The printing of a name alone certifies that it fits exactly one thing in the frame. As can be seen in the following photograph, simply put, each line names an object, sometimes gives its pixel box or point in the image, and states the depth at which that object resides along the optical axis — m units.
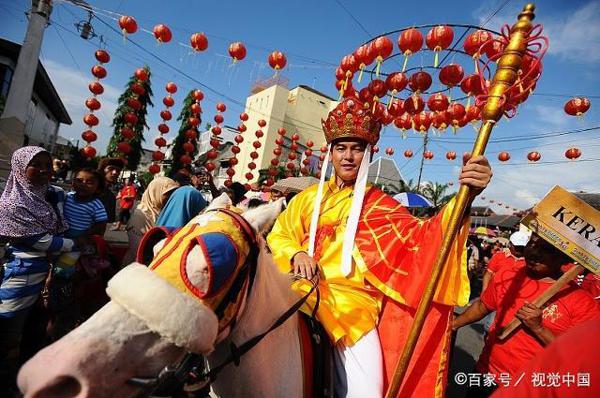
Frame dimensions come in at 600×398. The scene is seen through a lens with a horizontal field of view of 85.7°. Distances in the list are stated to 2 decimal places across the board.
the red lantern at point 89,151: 11.27
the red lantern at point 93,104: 11.44
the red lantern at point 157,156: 13.81
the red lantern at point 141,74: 11.82
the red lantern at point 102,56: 10.86
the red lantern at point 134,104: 12.23
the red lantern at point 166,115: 14.20
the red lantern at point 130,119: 12.07
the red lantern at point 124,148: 11.93
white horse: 0.78
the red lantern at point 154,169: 13.01
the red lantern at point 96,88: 11.30
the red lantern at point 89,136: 11.36
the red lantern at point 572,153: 11.37
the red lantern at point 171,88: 13.95
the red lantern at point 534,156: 12.63
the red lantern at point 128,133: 12.36
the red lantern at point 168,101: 14.11
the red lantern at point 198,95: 15.24
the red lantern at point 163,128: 14.08
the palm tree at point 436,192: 35.80
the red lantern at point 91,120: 11.45
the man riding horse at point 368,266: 1.78
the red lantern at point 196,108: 14.35
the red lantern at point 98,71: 10.98
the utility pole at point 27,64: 9.65
